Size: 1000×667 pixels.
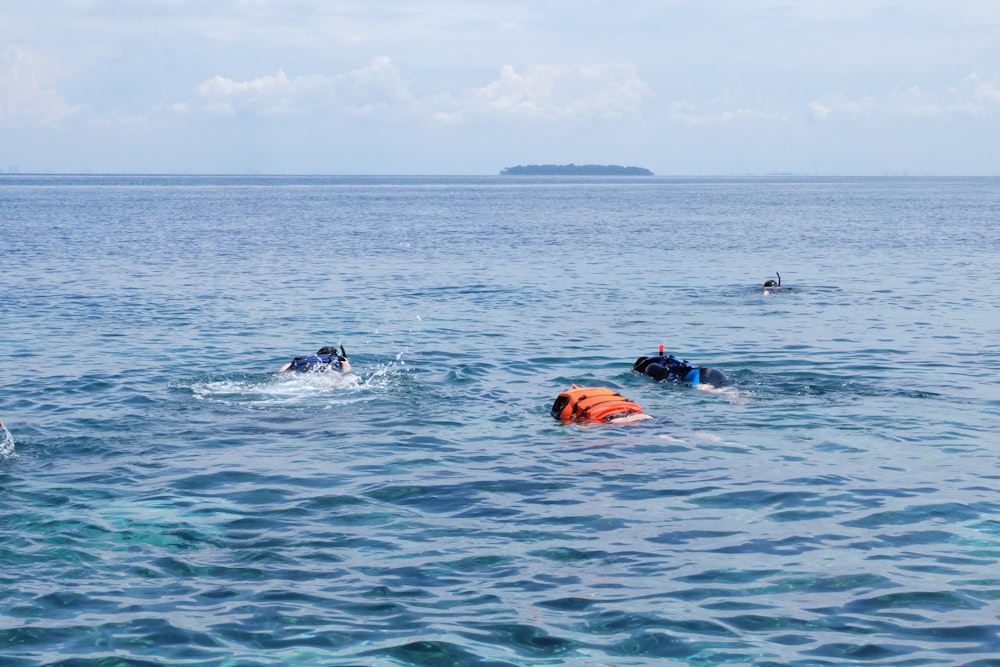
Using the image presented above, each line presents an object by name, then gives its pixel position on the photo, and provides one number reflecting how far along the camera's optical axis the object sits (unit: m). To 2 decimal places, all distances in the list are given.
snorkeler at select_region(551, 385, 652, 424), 19.81
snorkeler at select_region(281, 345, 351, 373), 23.73
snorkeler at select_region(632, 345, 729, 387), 22.95
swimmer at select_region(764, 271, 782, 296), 41.00
